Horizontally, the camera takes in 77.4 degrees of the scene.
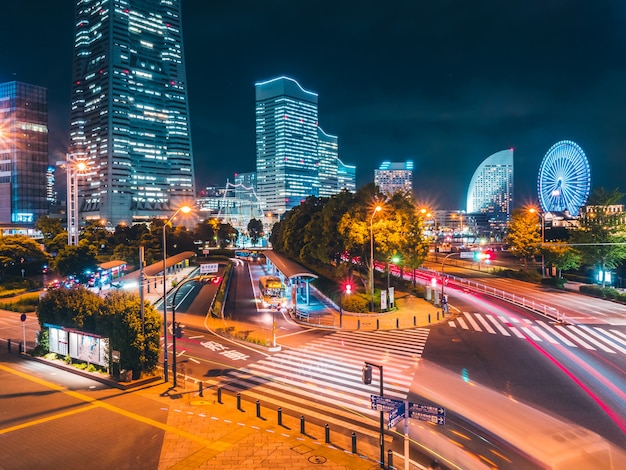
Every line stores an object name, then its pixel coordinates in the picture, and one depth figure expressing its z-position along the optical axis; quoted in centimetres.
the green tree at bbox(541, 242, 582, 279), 4584
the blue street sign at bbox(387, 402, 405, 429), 978
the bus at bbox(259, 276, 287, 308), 4009
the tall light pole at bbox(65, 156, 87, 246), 4222
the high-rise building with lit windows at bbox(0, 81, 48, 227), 10762
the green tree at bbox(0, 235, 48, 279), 5253
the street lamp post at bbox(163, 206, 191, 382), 1810
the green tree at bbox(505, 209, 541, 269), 5450
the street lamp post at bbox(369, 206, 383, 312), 3178
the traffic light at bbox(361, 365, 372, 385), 1172
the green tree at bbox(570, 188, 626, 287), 4208
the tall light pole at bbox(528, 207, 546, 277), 5117
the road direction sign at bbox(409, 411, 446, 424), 930
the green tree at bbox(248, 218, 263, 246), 14000
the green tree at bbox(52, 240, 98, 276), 4391
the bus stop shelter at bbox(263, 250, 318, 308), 3627
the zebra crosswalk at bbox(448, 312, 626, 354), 2396
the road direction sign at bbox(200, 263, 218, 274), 2467
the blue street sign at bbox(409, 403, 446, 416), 926
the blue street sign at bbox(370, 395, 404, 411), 1006
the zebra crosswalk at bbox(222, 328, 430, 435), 1568
